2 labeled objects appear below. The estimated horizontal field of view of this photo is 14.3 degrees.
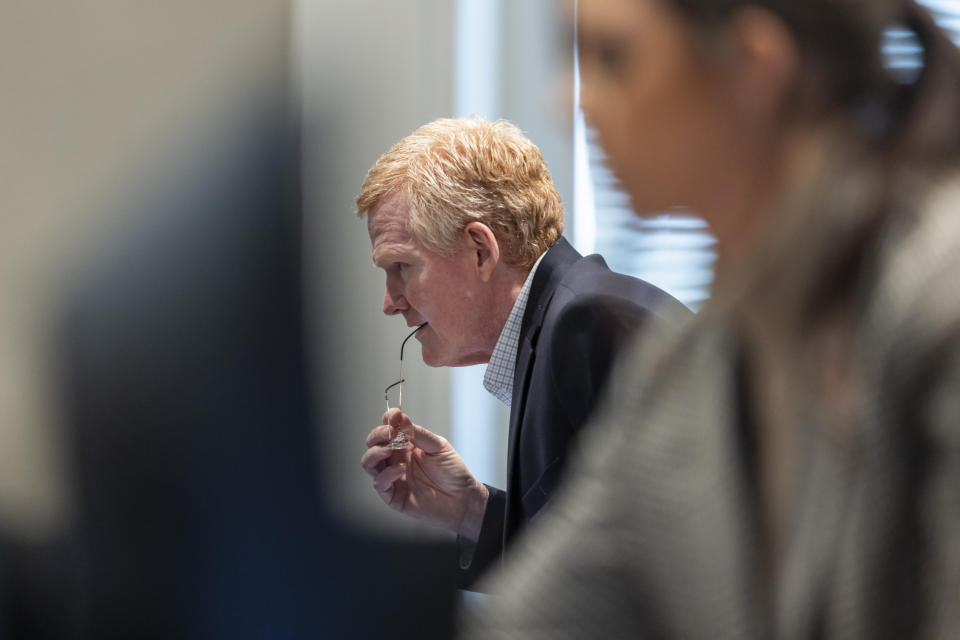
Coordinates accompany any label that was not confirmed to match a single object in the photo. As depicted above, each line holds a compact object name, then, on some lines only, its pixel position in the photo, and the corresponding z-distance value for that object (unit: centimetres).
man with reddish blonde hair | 352
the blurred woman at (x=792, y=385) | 163
